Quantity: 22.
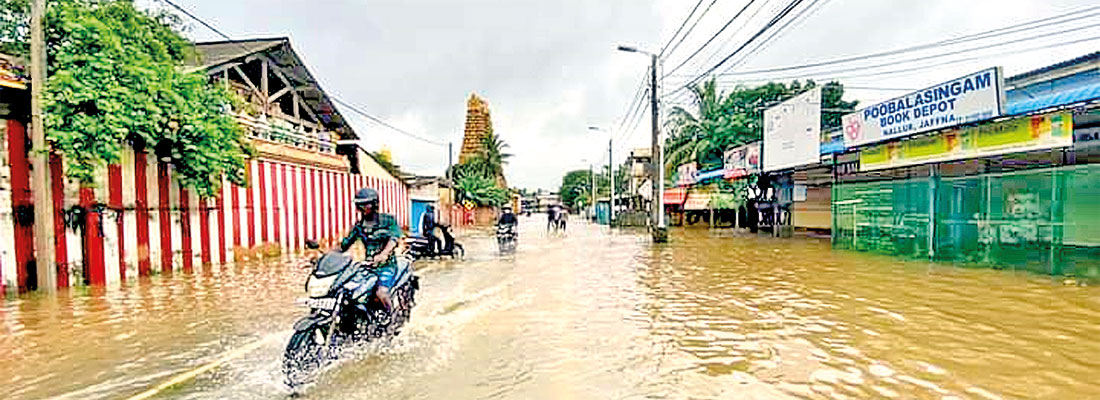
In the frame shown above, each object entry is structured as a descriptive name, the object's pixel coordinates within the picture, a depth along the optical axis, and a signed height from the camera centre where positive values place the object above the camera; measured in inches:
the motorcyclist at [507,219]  746.2 -38.9
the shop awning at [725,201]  1240.8 -39.1
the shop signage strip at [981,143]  418.0 +26.7
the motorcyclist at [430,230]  616.7 -42.4
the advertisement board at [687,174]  1337.4 +18.8
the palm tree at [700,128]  1363.2 +123.0
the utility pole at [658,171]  867.1 +16.3
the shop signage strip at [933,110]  465.1 +56.6
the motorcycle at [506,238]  740.0 -60.3
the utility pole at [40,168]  359.6 +14.7
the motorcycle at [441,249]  592.6 -59.6
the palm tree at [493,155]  2289.6 +112.5
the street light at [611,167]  1872.8 +49.9
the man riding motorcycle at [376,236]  231.8 -17.6
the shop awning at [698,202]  1419.8 -44.2
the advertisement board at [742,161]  949.8 +32.5
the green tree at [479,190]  2049.7 -11.2
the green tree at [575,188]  4197.8 -24.3
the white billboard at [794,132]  745.6 +60.0
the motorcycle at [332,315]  189.8 -40.6
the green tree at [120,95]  367.2 +60.2
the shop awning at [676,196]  1486.2 -31.6
